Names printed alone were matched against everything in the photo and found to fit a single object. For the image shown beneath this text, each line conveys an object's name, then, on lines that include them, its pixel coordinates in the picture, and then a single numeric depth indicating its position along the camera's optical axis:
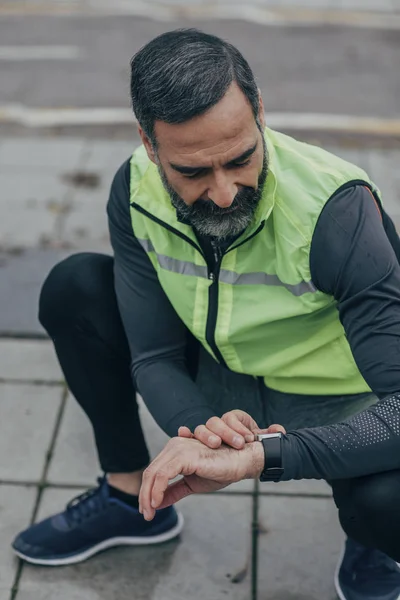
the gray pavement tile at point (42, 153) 5.92
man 2.38
